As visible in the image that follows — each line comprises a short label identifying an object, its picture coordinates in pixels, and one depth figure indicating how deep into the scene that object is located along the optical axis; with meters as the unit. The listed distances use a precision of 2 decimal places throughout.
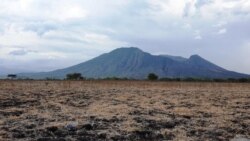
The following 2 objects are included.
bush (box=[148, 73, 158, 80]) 62.99
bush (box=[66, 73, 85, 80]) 63.85
